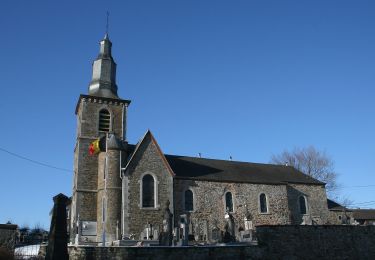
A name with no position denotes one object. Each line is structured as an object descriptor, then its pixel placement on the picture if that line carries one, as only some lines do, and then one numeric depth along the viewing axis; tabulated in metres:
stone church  24.95
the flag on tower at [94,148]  27.08
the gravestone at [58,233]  13.66
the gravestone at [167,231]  19.78
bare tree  40.91
